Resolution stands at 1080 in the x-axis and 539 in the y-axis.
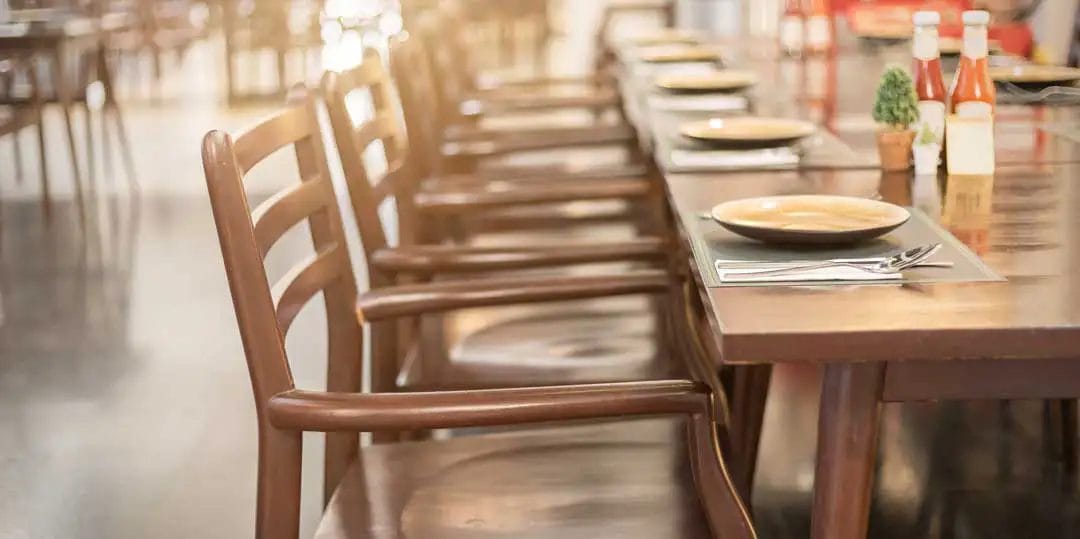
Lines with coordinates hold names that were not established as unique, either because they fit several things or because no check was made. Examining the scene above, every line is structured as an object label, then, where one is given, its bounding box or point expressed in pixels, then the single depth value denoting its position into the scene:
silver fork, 2.49
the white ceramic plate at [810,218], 2.58
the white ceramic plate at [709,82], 4.32
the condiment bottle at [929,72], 3.22
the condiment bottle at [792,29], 5.50
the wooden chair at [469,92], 5.09
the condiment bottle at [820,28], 5.19
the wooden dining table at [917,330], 2.28
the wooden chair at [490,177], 3.79
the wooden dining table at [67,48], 8.17
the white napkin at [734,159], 3.28
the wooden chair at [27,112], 7.87
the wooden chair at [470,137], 4.42
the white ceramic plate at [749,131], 3.39
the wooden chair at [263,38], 13.38
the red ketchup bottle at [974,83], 3.14
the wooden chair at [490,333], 3.23
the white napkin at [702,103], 4.14
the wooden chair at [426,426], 2.52
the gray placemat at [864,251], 2.49
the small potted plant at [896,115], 3.19
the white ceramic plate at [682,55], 5.50
